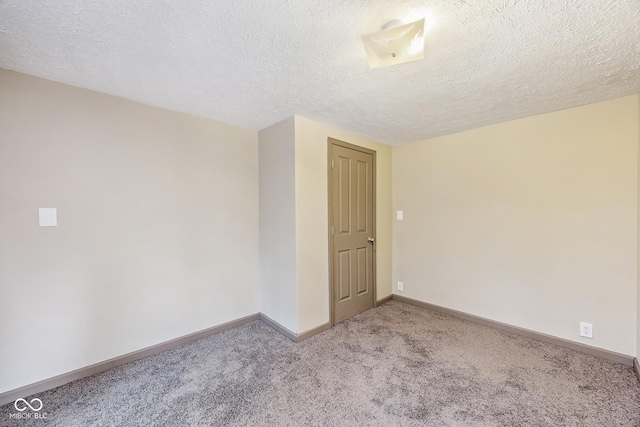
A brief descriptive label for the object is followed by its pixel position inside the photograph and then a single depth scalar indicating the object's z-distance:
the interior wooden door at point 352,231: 2.91
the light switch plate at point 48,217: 1.83
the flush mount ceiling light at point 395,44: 1.23
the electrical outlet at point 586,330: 2.24
